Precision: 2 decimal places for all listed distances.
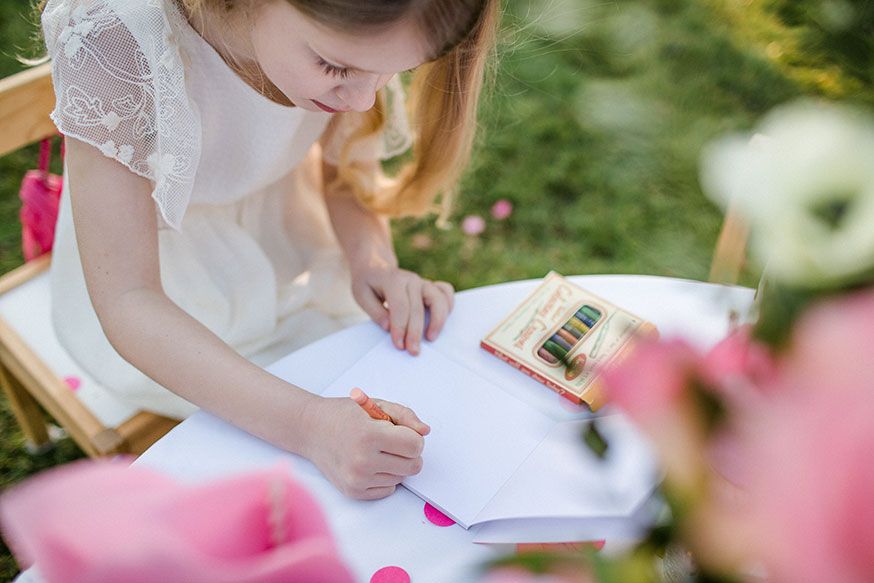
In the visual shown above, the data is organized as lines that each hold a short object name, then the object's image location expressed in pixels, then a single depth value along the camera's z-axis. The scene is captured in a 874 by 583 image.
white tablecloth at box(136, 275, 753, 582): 0.85
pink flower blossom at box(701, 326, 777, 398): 0.35
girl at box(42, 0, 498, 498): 0.90
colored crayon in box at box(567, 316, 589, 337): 1.08
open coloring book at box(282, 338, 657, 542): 0.88
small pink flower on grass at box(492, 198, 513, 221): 2.29
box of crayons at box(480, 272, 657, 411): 1.03
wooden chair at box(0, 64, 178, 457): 1.22
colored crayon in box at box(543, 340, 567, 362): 1.04
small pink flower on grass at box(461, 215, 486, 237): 2.26
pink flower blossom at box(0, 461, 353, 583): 0.35
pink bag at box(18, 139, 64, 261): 1.42
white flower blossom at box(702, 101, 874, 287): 0.36
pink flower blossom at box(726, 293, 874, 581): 0.28
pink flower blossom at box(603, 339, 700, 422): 0.34
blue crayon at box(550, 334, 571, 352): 1.07
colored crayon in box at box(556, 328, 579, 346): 1.07
